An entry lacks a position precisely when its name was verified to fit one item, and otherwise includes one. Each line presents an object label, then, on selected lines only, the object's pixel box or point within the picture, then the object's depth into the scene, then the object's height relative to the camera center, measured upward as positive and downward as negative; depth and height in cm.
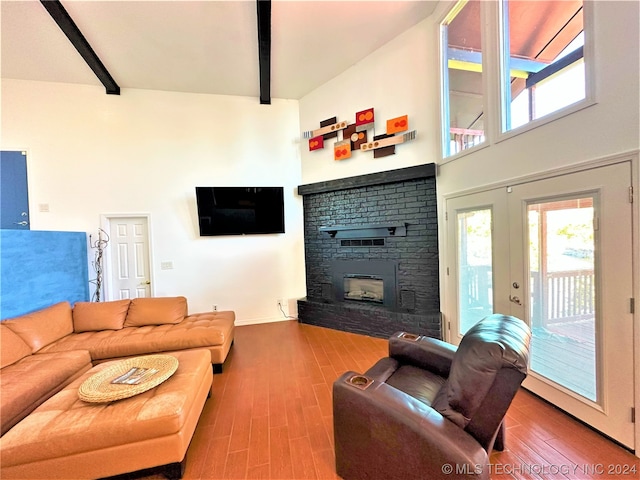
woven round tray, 161 -95
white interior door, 426 -27
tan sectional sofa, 189 -101
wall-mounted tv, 436 +47
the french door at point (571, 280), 166 -42
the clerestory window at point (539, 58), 191 +143
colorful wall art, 361 +151
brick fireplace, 347 -30
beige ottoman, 136 -107
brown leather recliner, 110 -87
